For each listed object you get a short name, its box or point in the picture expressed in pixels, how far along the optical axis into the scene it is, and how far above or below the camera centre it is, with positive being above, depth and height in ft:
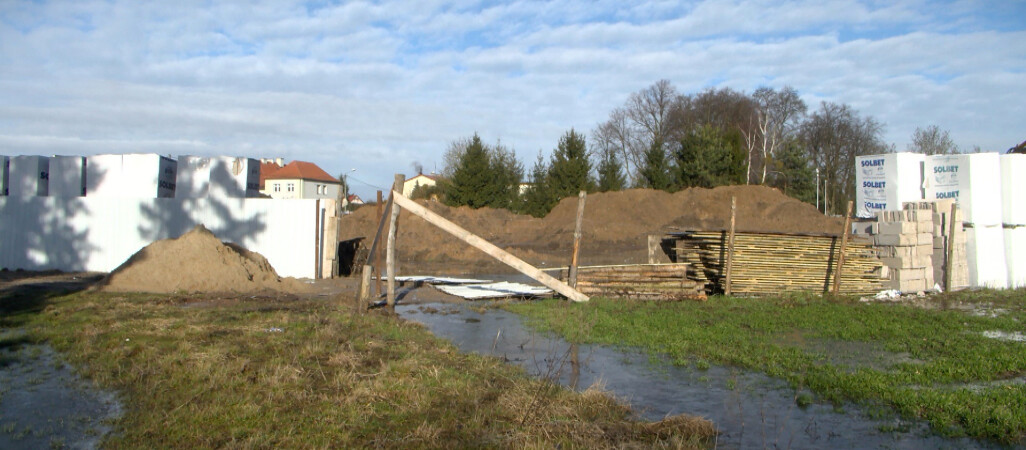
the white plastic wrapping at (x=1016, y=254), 62.59 +0.41
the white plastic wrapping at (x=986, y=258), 60.85 +0.06
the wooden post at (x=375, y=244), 42.04 +0.48
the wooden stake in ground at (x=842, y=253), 51.08 +0.25
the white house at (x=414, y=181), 297.74 +29.83
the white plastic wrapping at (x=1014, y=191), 69.67 +6.44
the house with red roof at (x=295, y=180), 254.88 +25.19
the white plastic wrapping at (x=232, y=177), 70.49 +7.17
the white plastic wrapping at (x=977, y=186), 67.62 +6.78
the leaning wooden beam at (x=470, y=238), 42.27 +0.87
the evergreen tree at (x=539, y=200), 147.13 +10.86
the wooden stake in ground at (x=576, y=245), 45.24 +0.58
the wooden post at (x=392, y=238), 42.22 +0.84
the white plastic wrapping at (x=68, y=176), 71.05 +7.06
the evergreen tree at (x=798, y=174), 182.50 +20.69
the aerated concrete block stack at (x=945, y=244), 58.23 +1.12
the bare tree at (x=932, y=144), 191.62 +30.37
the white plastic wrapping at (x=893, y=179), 73.46 +7.93
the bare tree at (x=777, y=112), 224.74 +44.82
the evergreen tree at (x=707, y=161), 154.40 +20.01
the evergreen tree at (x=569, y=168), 146.61 +17.32
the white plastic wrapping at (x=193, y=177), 70.03 +6.97
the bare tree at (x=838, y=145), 205.98 +32.23
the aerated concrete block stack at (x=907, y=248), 55.77 +0.76
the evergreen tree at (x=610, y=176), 155.22 +16.79
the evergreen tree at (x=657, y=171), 155.94 +17.86
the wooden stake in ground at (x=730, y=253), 51.16 +0.20
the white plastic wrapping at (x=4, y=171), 74.26 +7.86
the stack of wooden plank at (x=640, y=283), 50.16 -1.93
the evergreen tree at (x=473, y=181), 142.51 +14.16
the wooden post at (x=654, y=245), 62.44 +0.86
